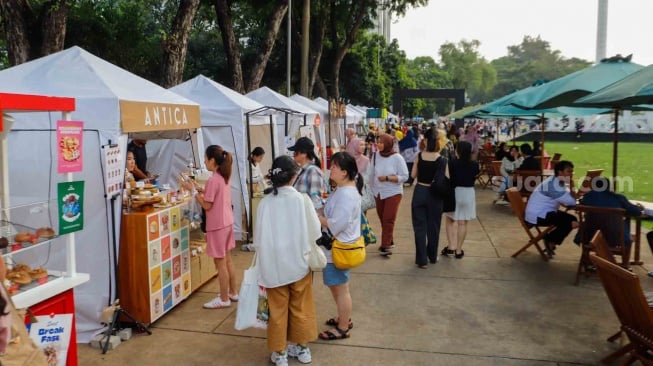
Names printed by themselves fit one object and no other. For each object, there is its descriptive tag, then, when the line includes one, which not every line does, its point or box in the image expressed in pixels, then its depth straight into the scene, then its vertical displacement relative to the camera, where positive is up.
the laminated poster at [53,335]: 3.23 -1.22
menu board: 4.41 -0.28
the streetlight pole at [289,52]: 15.04 +2.45
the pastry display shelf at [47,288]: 3.11 -0.94
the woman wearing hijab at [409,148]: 14.93 -0.36
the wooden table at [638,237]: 6.46 -1.28
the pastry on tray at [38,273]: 3.39 -0.87
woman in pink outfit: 5.08 -0.68
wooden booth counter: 4.76 -1.16
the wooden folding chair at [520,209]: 7.03 -0.98
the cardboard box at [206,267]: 5.97 -1.50
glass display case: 3.20 -0.69
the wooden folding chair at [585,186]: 7.59 -0.74
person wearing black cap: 4.86 -0.33
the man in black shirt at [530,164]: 10.47 -0.58
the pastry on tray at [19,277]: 3.25 -0.86
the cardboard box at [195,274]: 5.68 -1.49
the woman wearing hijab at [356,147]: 10.56 -0.23
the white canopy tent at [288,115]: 10.59 +0.44
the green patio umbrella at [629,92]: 4.25 +0.35
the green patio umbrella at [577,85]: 6.18 +0.61
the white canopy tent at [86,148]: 4.50 -0.09
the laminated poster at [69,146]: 3.48 -0.06
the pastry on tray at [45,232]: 3.40 -0.61
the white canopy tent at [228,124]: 7.85 +0.18
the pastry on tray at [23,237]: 3.26 -0.61
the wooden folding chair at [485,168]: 14.77 -0.95
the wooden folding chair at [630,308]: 3.43 -1.17
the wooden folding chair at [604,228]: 5.77 -1.04
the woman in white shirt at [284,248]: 3.77 -0.80
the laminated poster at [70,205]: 3.46 -0.45
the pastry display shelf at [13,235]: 3.21 -0.60
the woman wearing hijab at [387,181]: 6.99 -0.61
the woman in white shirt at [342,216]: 4.17 -0.63
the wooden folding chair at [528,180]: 10.30 -0.89
